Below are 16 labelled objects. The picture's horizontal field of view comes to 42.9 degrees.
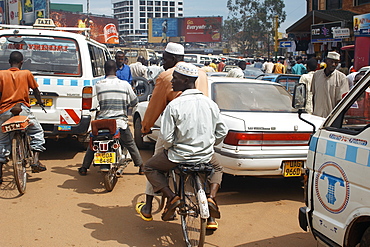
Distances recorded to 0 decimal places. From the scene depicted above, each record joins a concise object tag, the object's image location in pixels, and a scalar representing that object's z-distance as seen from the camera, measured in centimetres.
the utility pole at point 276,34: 2817
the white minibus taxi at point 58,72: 757
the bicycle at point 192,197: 410
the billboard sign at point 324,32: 2135
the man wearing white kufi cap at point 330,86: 786
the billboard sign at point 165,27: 10637
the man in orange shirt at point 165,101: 454
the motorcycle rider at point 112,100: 666
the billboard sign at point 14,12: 4134
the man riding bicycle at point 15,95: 623
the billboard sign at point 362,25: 1543
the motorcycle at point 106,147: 624
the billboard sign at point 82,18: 7234
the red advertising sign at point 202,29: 10156
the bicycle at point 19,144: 594
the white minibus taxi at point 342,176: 319
